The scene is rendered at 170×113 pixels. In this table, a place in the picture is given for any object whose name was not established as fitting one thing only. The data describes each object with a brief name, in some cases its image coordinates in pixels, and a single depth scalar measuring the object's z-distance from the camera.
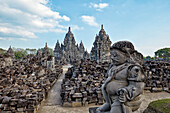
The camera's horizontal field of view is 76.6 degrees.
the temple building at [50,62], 14.79
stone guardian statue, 1.98
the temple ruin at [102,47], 20.03
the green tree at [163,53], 52.79
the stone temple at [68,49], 30.50
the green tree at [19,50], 53.58
